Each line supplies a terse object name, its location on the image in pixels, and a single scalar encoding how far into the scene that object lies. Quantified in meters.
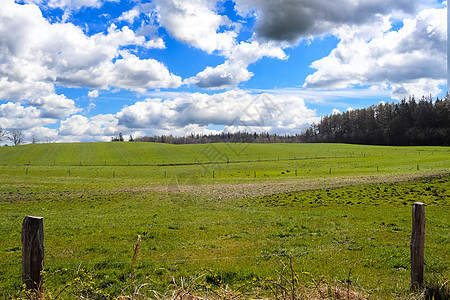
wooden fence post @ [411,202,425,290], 5.13
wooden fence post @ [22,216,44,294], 4.40
